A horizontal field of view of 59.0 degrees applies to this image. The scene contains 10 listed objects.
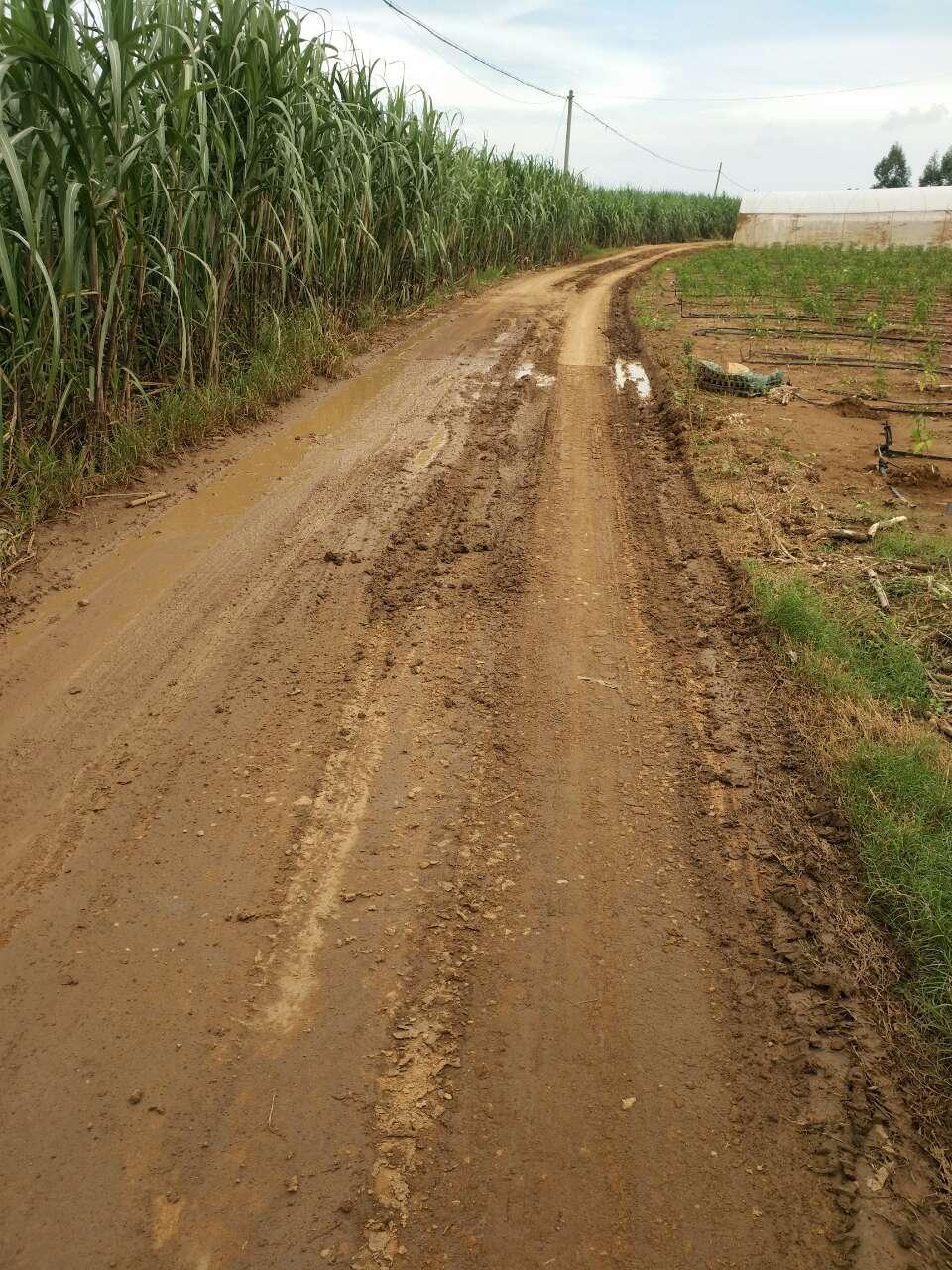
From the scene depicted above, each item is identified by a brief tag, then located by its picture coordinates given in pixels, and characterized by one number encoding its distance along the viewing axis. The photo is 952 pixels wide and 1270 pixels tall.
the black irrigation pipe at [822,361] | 8.87
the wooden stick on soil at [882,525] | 4.43
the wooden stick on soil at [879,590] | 3.69
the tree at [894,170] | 74.94
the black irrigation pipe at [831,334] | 10.47
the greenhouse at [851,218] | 26.06
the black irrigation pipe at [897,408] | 7.11
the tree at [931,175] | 69.67
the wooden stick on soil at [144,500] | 4.47
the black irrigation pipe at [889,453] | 5.67
